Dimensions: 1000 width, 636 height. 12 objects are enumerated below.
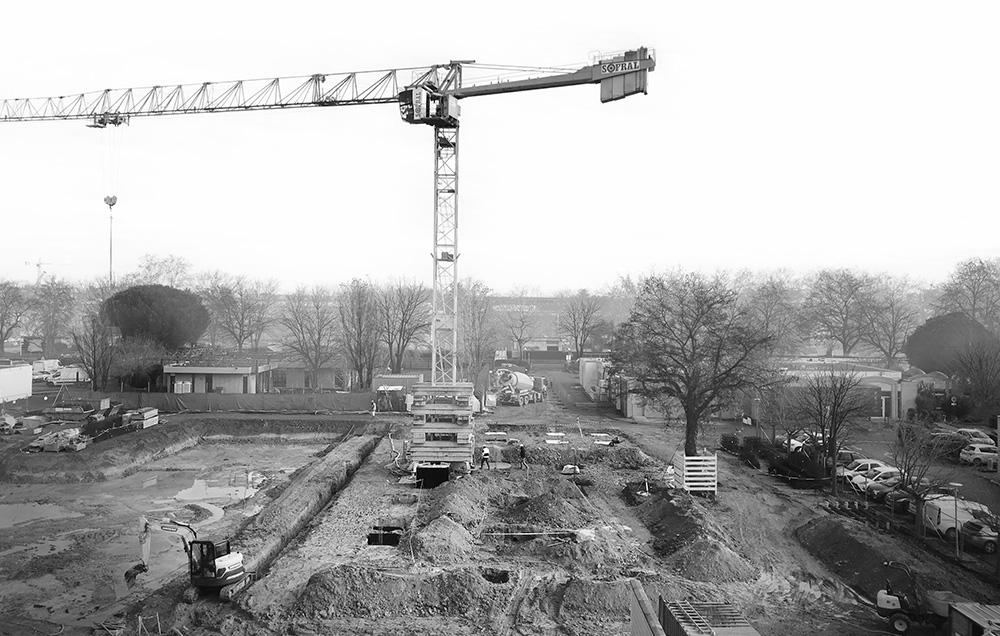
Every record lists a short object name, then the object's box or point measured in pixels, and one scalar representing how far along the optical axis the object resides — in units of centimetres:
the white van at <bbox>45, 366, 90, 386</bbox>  5891
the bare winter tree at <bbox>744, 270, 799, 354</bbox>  6344
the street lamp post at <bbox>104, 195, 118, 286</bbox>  7906
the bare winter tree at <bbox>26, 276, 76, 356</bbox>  8681
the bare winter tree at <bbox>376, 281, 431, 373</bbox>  6091
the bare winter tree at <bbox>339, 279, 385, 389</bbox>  5590
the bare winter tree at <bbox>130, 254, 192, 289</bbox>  9534
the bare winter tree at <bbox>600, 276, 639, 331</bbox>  12875
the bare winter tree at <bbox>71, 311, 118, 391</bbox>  4949
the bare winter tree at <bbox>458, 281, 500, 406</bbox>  5472
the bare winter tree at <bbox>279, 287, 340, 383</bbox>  5812
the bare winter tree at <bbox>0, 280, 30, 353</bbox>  8306
